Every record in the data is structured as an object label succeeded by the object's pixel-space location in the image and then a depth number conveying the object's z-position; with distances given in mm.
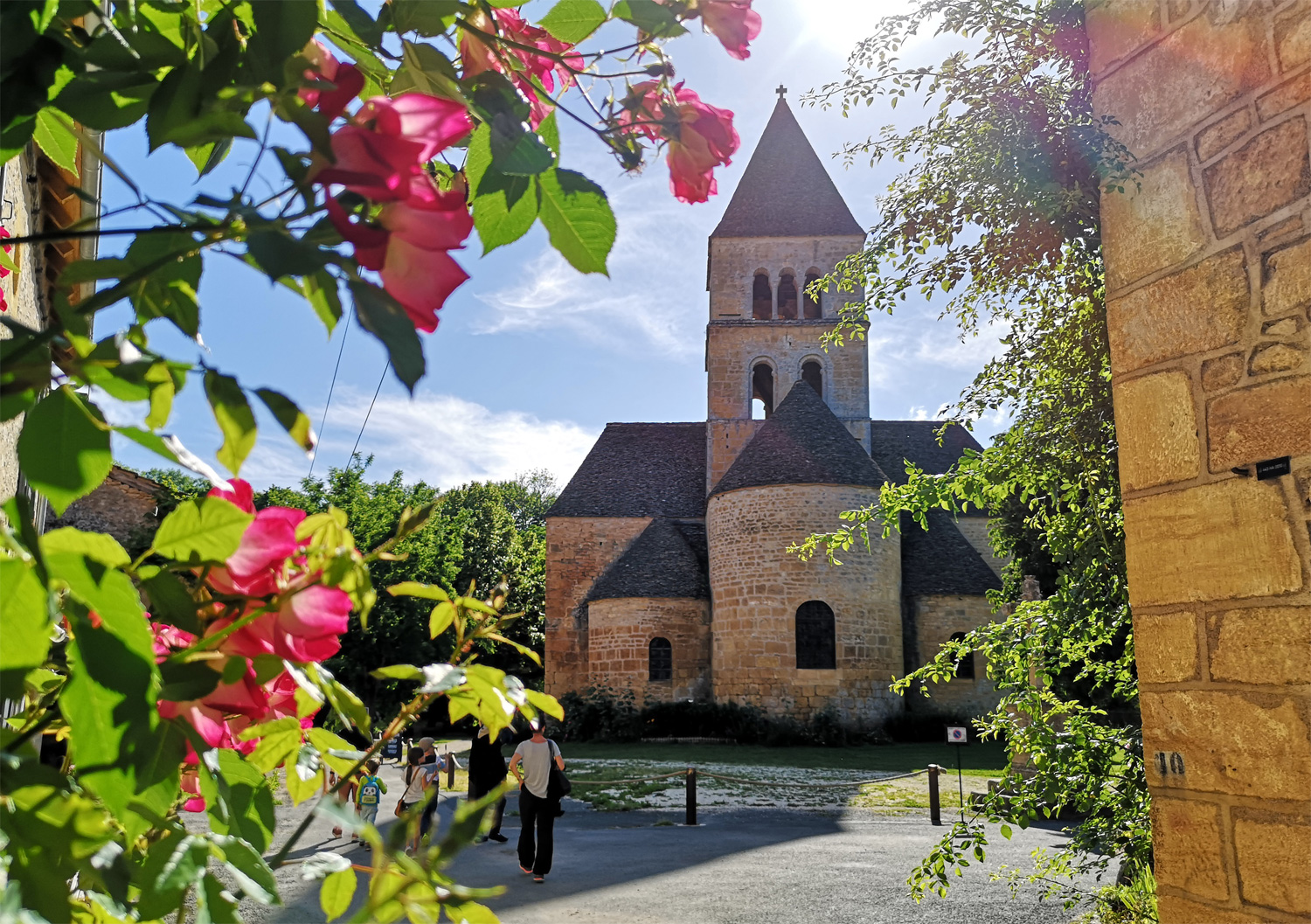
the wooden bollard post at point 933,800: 11383
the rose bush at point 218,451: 593
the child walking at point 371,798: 6985
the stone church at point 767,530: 22812
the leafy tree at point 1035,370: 3875
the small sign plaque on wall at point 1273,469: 2439
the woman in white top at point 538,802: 7766
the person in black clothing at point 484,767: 9227
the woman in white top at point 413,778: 8352
